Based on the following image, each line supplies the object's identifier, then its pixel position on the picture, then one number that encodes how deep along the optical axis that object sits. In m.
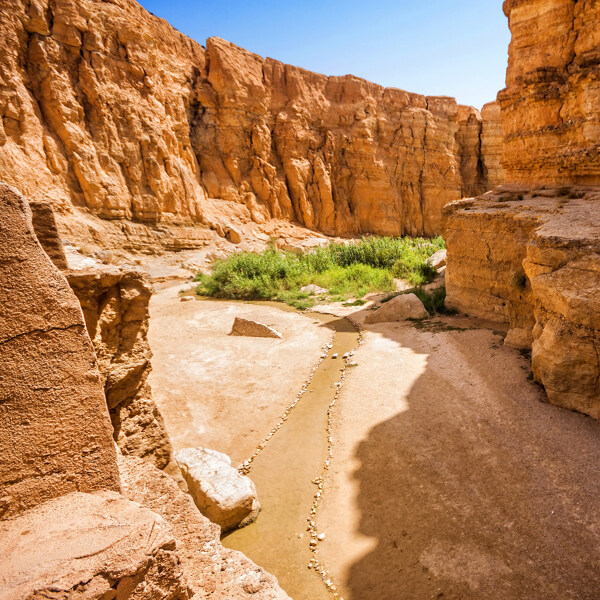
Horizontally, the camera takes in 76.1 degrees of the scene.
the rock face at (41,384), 1.88
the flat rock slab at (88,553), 1.49
